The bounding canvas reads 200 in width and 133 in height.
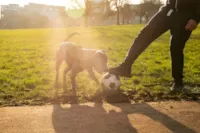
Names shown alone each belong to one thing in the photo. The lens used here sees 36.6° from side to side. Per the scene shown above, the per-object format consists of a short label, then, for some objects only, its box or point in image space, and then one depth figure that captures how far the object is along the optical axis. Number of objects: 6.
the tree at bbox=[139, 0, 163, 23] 82.57
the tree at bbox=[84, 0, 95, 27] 58.47
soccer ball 6.30
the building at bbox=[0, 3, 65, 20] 114.19
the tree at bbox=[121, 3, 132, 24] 84.19
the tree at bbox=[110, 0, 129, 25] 76.50
